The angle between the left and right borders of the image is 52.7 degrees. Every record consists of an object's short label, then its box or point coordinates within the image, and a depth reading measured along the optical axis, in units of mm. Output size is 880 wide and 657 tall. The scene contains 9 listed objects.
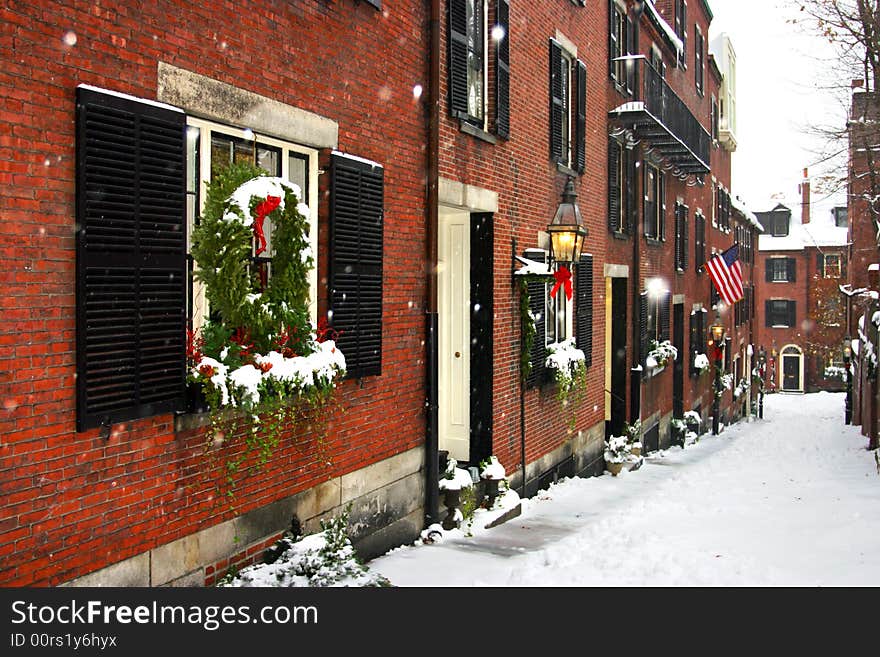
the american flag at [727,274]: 21875
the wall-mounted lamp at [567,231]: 10711
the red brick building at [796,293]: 52969
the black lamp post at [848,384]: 33875
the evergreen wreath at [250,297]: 5410
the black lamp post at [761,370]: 40312
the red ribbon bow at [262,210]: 5535
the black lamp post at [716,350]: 26844
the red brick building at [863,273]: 19516
